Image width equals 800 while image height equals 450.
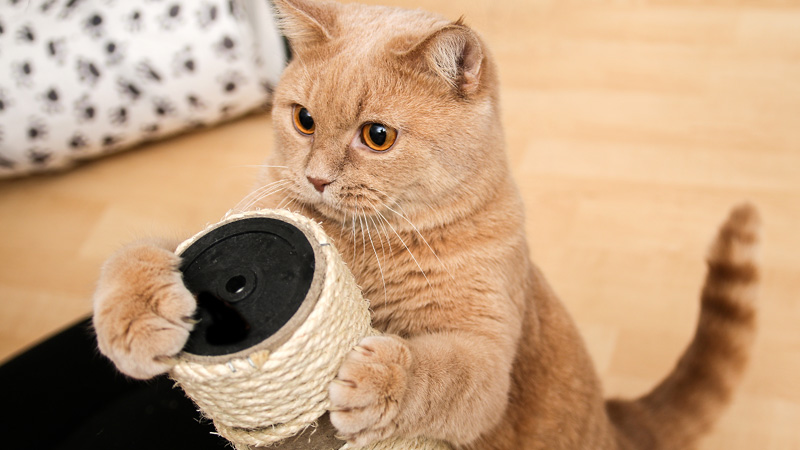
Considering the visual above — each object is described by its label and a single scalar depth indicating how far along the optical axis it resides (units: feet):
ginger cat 2.43
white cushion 4.45
